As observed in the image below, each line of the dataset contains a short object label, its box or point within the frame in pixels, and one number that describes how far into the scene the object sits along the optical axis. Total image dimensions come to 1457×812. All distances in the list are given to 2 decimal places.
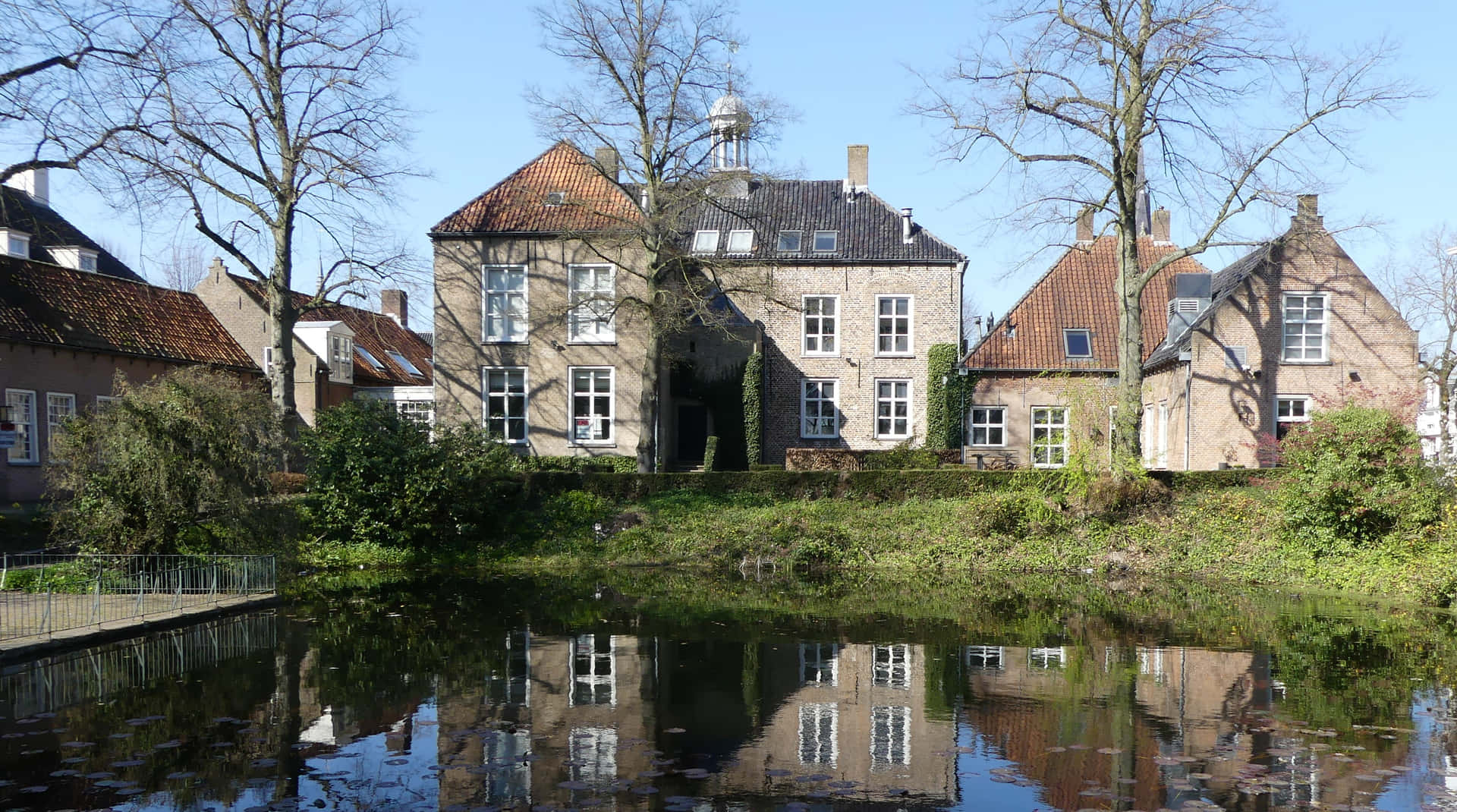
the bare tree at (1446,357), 33.78
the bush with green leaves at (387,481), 21.81
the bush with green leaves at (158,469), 15.70
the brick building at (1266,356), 28.36
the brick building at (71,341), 25.70
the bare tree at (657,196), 25.70
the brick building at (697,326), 28.70
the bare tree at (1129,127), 22.70
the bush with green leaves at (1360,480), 18.45
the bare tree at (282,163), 23.70
